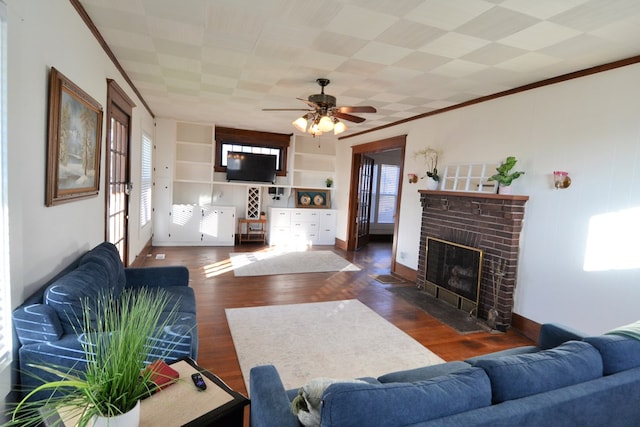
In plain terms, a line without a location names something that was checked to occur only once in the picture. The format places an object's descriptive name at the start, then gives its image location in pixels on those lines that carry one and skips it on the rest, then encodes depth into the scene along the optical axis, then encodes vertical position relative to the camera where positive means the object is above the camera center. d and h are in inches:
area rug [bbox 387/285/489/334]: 141.6 -51.1
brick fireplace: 139.7 -12.5
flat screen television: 280.7 +18.5
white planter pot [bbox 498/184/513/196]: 139.9 +6.2
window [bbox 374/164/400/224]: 342.0 +5.5
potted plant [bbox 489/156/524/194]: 137.2 +11.7
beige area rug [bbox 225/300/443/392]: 104.7 -53.1
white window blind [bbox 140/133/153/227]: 212.1 +1.6
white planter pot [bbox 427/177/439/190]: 183.6 +8.6
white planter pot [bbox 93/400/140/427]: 41.2 -29.9
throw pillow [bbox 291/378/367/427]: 45.4 -28.7
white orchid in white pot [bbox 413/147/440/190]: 184.2 +20.5
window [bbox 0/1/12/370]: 57.7 -9.0
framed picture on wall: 77.4 +9.4
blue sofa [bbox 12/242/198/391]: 63.4 -29.8
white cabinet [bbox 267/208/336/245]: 294.3 -30.5
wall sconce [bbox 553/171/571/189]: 122.3 +10.5
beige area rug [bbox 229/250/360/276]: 212.5 -49.4
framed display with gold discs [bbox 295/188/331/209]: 310.2 -5.1
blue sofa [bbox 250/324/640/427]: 42.4 -27.6
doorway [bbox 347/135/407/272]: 281.0 -2.1
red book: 57.9 -34.0
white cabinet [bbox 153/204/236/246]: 266.5 -33.0
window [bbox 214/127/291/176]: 283.3 +39.3
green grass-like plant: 39.7 -24.3
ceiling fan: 137.1 +33.8
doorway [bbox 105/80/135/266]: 131.0 +5.4
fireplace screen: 154.3 -32.2
